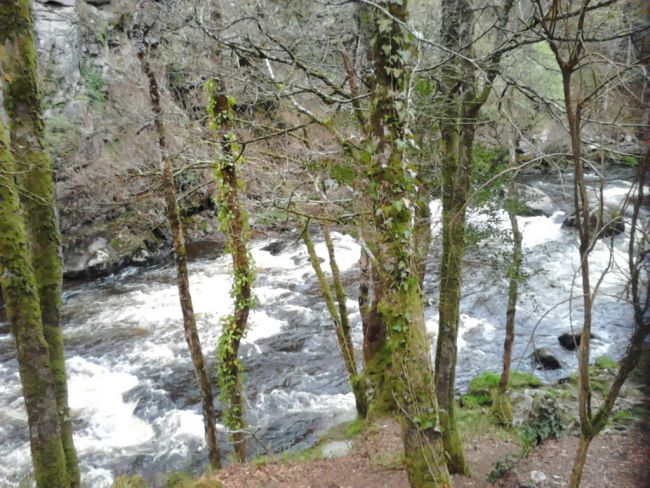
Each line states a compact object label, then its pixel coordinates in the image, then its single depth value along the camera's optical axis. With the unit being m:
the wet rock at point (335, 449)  7.51
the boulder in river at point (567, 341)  11.65
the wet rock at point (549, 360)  11.09
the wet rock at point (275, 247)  18.86
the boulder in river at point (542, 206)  19.34
